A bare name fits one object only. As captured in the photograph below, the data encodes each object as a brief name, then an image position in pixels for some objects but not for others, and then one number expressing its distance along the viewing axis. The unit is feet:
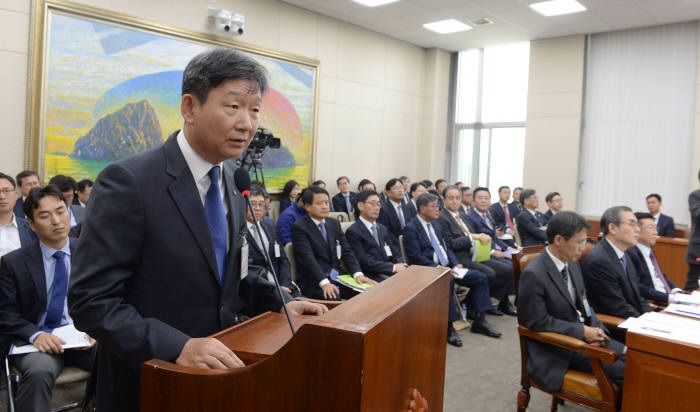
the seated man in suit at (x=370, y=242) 15.28
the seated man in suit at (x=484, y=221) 19.65
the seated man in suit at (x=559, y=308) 8.42
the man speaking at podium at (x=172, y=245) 3.15
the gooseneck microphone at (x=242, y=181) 4.02
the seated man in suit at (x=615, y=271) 10.16
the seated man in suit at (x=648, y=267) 11.90
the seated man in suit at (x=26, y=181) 15.71
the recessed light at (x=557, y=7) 24.71
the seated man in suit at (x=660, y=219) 23.16
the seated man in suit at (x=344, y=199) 27.09
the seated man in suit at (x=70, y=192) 14.30
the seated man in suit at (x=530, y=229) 20.75
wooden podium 2.42
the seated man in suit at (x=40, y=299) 7.30
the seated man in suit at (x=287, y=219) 17.08
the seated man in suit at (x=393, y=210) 22.16
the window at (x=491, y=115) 33.06
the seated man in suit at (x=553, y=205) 24.99
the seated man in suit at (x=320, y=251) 13.51
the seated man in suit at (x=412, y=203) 23.67
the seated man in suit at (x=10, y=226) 11.05
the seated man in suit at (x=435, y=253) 15.61
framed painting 17.95
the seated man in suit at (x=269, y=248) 12.40
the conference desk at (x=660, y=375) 6.84
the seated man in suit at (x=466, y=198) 24.23
